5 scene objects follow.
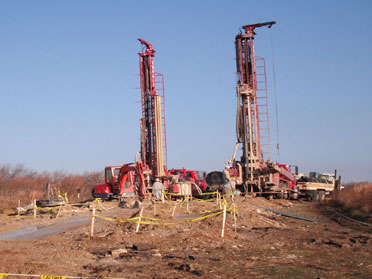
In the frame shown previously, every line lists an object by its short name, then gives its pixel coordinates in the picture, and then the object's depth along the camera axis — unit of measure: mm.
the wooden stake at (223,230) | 14099
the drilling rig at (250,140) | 29438
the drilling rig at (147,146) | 29219
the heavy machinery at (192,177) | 32156
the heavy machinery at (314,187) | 33062
